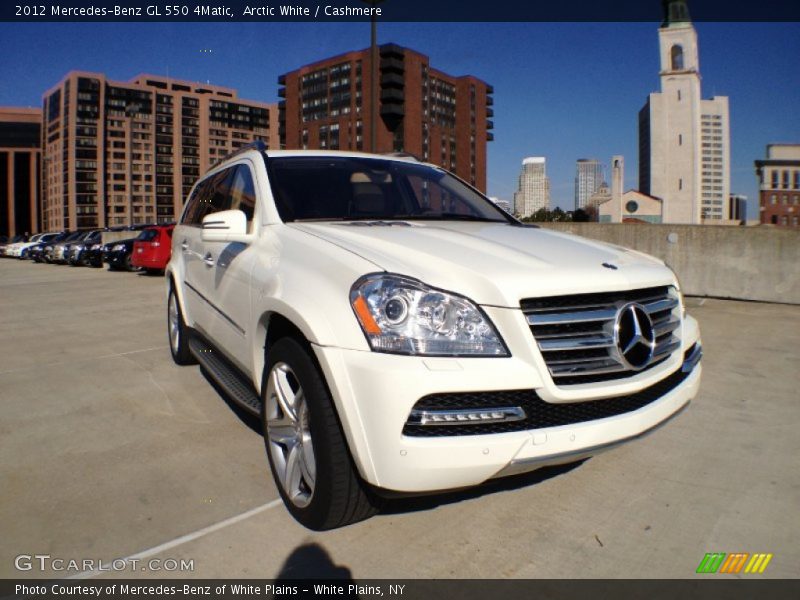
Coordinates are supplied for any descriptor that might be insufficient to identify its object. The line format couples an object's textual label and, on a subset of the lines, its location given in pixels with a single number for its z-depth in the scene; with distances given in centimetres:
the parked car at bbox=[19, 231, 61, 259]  3000
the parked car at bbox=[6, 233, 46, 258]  3341
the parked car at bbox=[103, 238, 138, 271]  1961
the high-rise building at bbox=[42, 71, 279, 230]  13475
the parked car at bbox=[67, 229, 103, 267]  2305
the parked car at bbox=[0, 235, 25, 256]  3709
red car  1642
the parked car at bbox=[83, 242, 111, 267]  2250
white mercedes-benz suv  213
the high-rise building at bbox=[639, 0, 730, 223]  9388
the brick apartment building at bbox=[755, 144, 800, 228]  12644
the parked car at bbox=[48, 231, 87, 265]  2489
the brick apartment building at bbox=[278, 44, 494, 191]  12125
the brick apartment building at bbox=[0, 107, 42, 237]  15425
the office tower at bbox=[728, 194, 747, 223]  18626
